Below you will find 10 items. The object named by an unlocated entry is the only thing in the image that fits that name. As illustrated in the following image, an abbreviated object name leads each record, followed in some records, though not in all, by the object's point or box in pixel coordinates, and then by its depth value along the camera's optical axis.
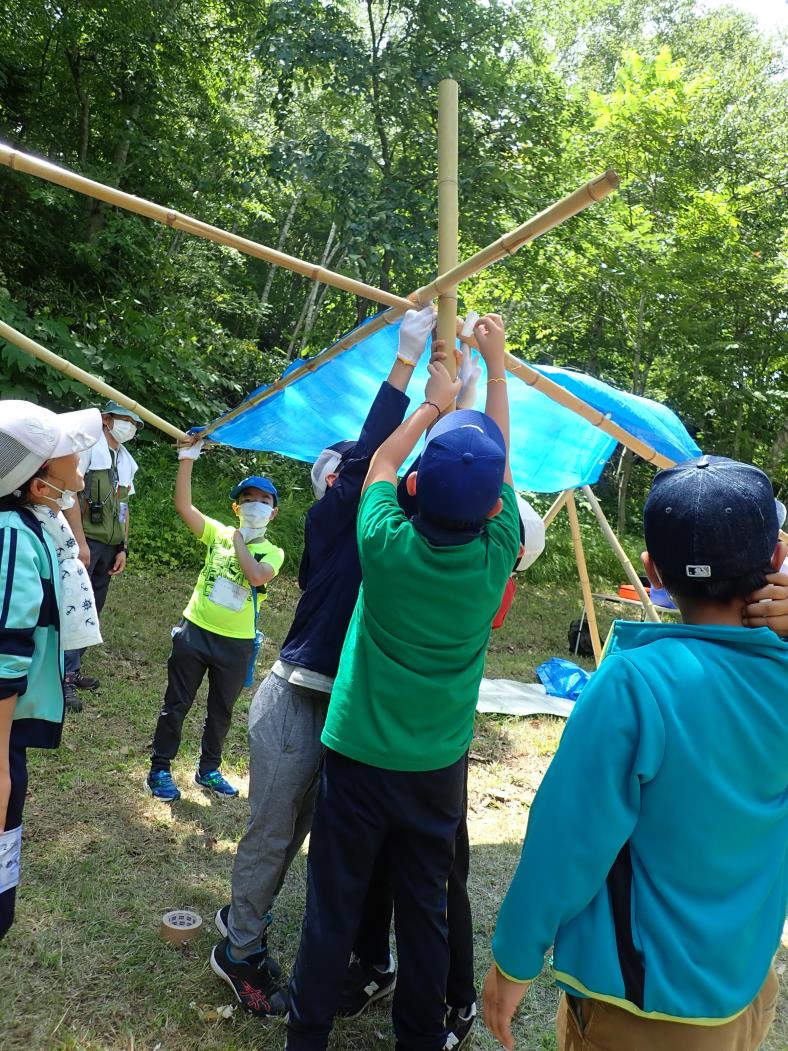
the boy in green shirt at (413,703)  1.77
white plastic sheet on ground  5.89
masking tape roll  2.72
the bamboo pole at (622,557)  4.26
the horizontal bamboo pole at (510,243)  1.74
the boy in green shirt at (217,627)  3.76
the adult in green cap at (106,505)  4.96
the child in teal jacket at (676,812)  1.24
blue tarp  3.83
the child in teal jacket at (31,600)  1.81
